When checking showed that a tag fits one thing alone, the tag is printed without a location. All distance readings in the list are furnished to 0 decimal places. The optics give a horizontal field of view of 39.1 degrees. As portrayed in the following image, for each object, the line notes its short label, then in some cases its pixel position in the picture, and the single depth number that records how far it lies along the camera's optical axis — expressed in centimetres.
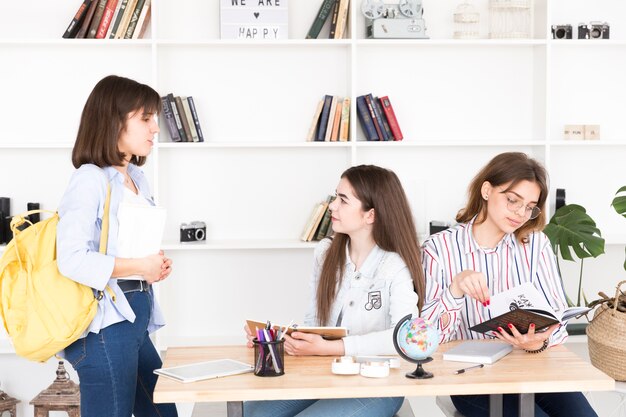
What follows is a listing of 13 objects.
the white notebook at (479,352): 238
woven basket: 333
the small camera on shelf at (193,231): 421
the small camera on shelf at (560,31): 431
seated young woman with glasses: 284
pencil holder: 222
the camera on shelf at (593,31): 431
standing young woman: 236
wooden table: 211
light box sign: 413
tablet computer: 221
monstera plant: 380
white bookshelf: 429
